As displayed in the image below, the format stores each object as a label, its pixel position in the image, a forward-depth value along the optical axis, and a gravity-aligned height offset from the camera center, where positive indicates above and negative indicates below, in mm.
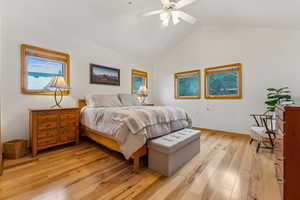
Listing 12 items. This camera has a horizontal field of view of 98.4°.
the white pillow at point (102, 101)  3033 -30
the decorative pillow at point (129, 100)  3618 -11
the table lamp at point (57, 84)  2543 +315
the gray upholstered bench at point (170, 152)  1689 -741
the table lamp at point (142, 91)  4375 +290
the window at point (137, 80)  4710 +767
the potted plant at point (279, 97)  2624 +45
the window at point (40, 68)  2500 +685
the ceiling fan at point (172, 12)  2330 +1723
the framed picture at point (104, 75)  3522 +721
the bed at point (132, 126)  1817 -434
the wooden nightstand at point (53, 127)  2223 -514
